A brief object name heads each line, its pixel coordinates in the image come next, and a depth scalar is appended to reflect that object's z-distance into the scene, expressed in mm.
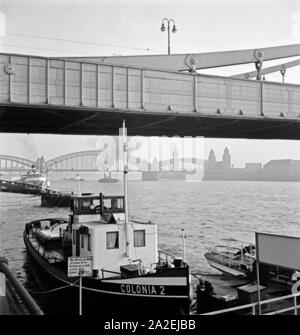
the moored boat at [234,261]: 23277
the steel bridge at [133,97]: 24609
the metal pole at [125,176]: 16953
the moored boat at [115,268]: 15773
